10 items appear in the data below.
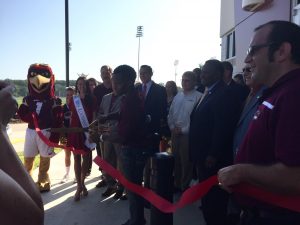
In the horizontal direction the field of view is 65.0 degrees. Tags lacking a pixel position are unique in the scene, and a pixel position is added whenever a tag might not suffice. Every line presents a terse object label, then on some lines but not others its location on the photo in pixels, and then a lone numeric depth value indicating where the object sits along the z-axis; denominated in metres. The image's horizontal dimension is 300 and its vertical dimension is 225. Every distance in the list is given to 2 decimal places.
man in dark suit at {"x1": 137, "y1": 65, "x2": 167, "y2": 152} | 3.98
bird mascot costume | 3.93
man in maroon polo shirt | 1.05
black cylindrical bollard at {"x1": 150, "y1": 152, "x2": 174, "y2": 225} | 1.99
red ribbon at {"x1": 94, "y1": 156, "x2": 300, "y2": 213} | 1.16
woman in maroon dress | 3.70
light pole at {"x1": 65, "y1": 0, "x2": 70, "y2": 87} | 8.04
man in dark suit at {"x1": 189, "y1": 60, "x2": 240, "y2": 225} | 2.45
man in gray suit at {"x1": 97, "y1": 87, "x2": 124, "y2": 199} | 3.01
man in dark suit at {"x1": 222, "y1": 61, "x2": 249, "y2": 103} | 3.18
